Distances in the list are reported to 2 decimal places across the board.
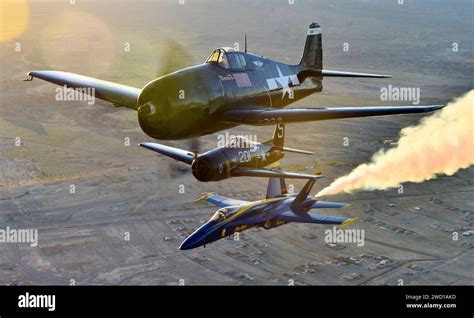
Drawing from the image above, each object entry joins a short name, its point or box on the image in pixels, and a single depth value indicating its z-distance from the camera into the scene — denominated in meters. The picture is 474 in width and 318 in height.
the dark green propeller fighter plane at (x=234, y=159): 40.00
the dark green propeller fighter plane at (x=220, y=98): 31.62
